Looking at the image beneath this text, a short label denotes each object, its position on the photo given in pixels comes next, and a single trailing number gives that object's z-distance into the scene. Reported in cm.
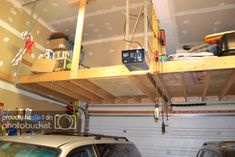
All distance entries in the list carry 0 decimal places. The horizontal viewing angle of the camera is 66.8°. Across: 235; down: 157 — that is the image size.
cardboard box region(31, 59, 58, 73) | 336
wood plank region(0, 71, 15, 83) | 337
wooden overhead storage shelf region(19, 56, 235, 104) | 278
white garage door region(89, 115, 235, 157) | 424
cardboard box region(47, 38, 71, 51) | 411
